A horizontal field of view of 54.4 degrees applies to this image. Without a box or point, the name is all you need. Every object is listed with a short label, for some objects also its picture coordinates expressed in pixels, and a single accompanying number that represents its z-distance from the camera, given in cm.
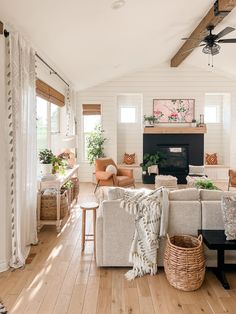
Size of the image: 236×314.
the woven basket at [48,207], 338
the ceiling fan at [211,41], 363
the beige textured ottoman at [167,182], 535
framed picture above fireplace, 668
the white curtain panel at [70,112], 535
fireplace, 669
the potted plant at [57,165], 377
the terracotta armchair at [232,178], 511
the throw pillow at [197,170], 618
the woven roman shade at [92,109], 672
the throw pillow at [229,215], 227
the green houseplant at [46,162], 360
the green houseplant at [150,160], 649
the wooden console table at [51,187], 338
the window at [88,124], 687
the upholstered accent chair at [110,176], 510
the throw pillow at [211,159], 700
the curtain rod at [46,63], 246
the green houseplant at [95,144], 659
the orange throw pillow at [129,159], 691
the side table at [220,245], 217
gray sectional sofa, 249
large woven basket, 217
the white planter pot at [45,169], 359
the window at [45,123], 402
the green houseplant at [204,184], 415
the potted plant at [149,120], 659
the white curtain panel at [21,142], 252
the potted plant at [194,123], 661
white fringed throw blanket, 241
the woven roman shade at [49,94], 361
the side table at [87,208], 287
